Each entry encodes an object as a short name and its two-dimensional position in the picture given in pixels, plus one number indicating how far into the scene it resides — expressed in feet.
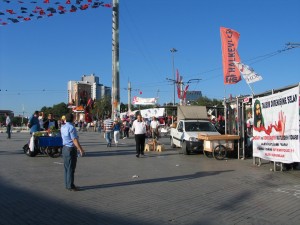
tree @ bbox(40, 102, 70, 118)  381.52
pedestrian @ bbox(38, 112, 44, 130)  59.35
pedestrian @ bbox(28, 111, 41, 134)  52.13
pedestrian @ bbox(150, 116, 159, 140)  79.30
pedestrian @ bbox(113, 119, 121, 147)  71.69
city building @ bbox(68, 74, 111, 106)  331.20
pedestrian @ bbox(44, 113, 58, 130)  54.75
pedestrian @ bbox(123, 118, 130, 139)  102.91
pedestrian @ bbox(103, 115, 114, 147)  69.63
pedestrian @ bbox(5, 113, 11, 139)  93.57
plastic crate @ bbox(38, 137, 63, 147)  49.80
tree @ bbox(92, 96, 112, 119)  309.71
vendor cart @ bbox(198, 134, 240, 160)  49.39
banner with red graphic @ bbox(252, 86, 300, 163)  35.19
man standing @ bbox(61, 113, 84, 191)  28.32
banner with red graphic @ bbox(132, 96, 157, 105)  192.35
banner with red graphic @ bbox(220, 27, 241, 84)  60.70
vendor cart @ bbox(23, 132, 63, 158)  49.85
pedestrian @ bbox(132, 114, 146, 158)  52.95
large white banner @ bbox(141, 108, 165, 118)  140.46
